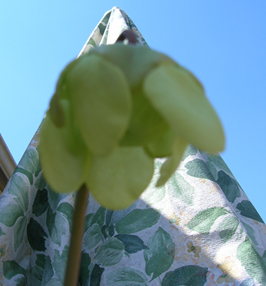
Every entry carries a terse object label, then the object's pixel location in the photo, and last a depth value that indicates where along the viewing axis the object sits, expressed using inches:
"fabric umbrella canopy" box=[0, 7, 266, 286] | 20.5
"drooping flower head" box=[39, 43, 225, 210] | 5.0
